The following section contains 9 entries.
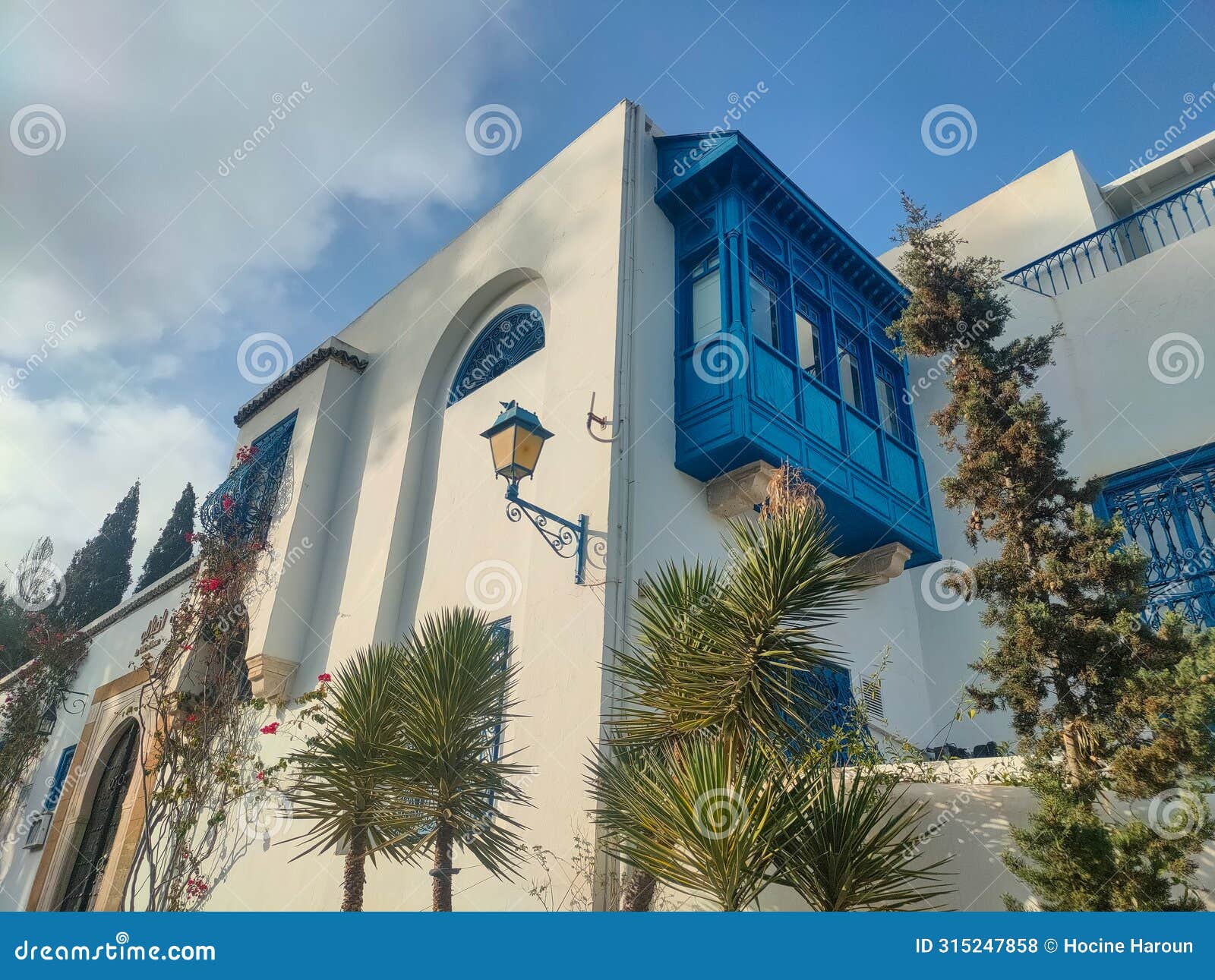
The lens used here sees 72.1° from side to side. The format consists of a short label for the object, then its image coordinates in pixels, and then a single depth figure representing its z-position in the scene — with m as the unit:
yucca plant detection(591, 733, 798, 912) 3.63
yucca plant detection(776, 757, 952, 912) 3.68
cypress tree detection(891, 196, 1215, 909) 3.48
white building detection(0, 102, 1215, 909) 6.77
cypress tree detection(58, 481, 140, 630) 20.45
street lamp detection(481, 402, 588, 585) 6.42
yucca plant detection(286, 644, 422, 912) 4.93
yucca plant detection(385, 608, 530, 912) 4.72
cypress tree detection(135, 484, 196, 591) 20.67
